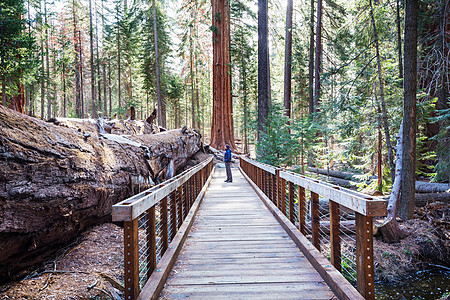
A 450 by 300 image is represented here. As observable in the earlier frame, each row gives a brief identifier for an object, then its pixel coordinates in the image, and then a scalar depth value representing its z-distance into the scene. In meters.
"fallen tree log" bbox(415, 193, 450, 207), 8.76
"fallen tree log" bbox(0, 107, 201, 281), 2.68
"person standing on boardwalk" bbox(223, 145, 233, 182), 11.29
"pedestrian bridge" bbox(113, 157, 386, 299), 2.16
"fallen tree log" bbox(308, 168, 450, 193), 9.71
